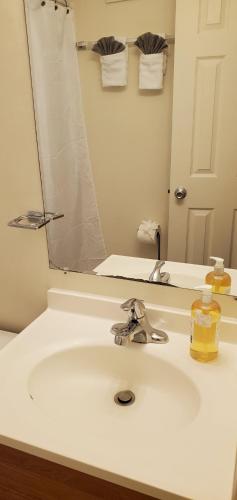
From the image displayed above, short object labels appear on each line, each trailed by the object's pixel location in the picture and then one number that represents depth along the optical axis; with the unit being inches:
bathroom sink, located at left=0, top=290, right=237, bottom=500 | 24.6
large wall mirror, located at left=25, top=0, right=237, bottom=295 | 35.1
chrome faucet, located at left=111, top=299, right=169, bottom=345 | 37.3
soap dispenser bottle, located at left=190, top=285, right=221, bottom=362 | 34.2
